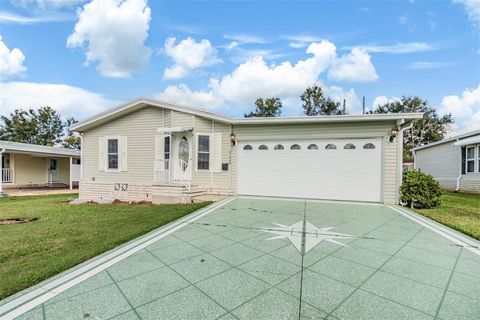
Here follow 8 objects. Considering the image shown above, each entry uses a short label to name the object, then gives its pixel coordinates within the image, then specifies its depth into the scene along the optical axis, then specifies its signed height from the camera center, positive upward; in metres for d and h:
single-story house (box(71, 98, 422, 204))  8.22 +0.11
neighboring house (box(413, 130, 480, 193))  12.43 -0.10
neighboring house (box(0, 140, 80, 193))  15.87 -0.76
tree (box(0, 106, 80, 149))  30.50 +3.67
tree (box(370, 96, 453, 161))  29.14 +4.53
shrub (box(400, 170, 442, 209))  7.68 -1.04
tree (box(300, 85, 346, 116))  27.45 +6.44
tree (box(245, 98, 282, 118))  29.11 +6.30
